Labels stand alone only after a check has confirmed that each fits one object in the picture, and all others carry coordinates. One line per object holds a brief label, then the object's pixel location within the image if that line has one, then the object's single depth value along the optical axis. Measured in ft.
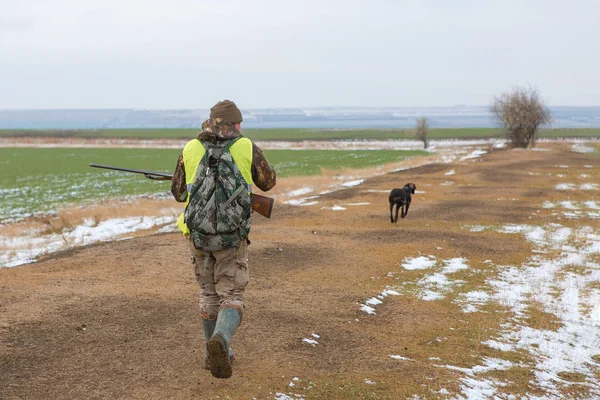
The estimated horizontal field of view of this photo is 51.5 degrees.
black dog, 63.26
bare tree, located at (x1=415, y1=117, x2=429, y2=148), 341.41
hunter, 17.83
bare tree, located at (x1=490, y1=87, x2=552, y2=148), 246.27
